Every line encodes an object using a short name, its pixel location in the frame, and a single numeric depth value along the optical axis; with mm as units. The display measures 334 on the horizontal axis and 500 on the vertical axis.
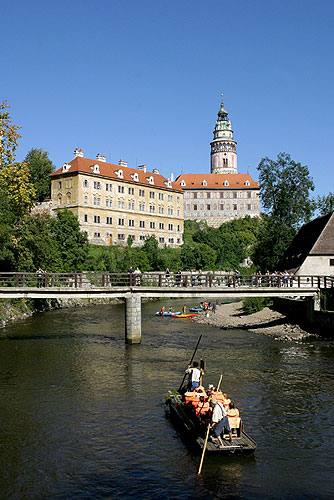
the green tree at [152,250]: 99500
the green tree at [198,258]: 107375
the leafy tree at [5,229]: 48031
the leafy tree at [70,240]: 79938
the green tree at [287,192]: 67438
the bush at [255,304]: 58031
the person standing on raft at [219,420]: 16625
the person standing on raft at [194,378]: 21344
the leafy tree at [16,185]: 49188
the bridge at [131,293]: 37531
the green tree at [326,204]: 81250
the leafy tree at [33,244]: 54969
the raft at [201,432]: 16297
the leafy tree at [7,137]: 48812
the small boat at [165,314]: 60184
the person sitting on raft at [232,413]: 16984
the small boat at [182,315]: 59312
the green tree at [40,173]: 106131
